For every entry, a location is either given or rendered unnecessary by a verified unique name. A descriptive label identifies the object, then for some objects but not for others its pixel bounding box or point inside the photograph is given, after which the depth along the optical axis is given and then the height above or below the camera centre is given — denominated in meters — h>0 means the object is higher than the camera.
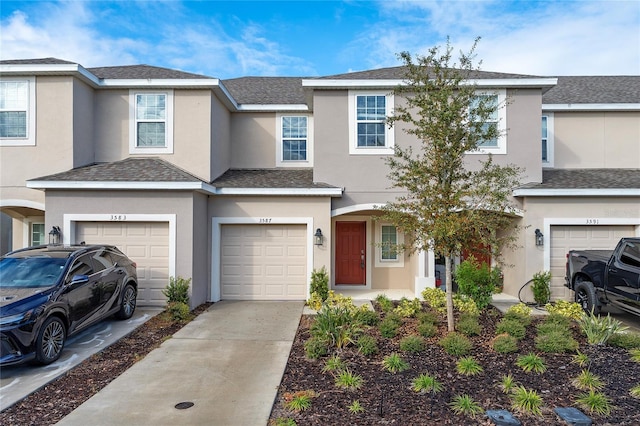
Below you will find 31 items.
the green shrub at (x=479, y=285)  8.83 -1.53
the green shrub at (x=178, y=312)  8.45 -2.05
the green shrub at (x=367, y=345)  6.09 -2.03
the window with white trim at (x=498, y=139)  10.57 +2.19
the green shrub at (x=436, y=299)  8.41 -1.79
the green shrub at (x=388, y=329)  6.87 -1.98
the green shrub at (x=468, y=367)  5.32 -2.08
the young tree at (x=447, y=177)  6.50 +0.73
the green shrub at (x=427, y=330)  6.80 -1.98
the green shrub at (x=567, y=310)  7.57 -1.82
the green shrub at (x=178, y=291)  9.11 -1.71
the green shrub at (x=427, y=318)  7.42 -1.94
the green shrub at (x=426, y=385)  4.81 -2.10
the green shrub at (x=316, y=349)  6.05 -2.06
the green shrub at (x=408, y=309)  8.16 -1.93
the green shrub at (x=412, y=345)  6.12 -2.02
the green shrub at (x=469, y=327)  6.86 -1.95
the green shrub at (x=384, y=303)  8.45 -1.90
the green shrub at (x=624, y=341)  6.21 -2.00
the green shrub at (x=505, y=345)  6.01 -1.99
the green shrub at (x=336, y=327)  6.43 -1.87
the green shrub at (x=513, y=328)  6.67 -1.93
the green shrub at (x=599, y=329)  6.36 -1.86
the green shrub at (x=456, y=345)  5.97 -1.99
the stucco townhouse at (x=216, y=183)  9.52 +0.95
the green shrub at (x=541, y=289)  9.94 -1.82
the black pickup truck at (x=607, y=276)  7.62 -1.26
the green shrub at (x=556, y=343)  5.98 -1.96
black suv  5.44 -1.26
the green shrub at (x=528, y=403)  4.30 -2.09
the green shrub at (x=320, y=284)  10.15 -1.73
